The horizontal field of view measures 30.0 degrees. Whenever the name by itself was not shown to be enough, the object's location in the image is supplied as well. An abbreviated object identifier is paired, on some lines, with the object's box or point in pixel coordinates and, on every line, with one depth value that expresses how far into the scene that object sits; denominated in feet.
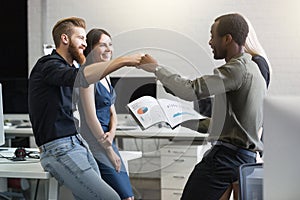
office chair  7.52
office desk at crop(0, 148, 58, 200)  9.41
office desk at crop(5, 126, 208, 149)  9.83
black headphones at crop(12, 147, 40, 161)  10.88
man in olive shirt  8.01
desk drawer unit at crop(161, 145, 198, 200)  14.92
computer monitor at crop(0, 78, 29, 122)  18.51
